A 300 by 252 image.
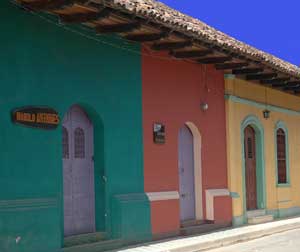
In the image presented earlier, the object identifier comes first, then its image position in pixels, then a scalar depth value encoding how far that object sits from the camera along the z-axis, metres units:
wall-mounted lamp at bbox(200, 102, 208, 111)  14.29
